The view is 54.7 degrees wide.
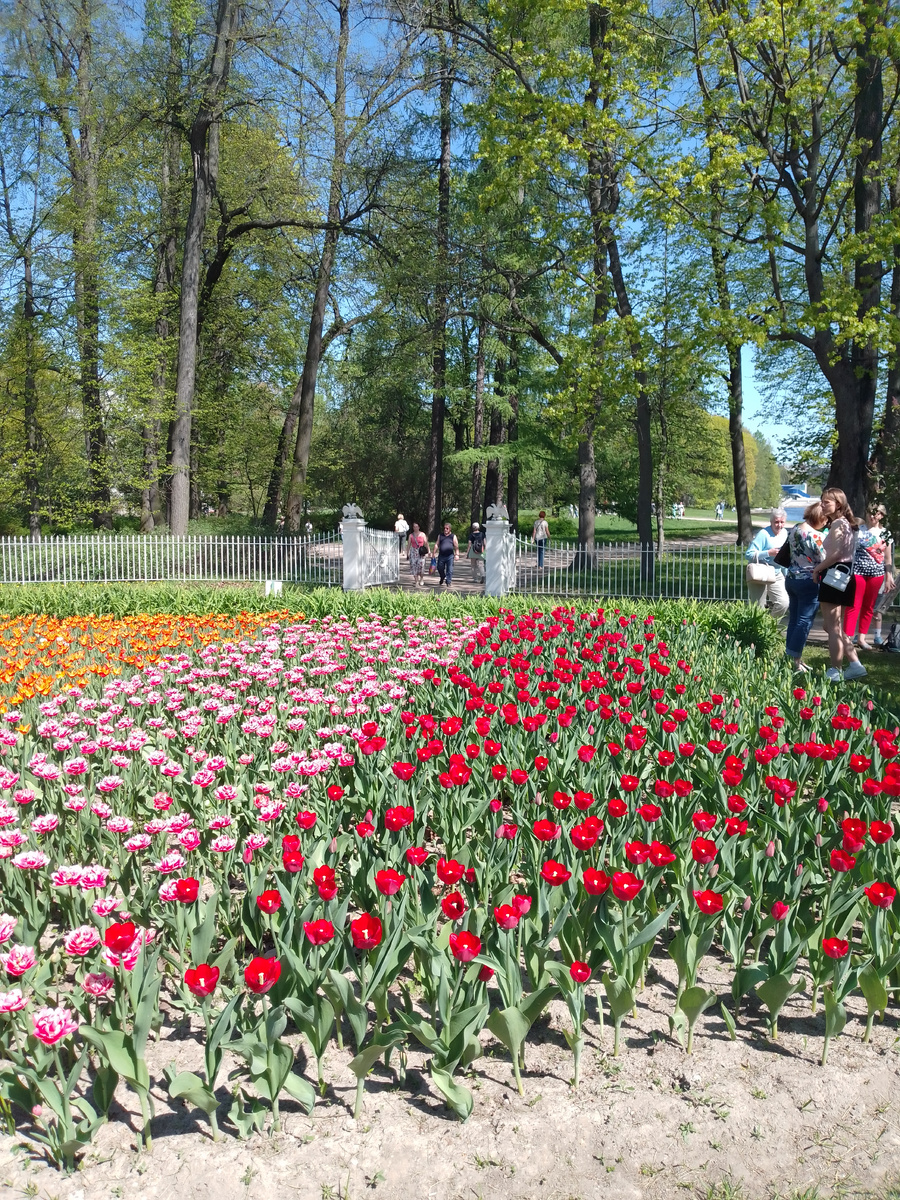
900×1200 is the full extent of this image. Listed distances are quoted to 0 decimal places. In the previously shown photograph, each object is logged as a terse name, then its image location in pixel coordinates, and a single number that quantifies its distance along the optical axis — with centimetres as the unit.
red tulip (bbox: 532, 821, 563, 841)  285
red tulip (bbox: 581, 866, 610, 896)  275
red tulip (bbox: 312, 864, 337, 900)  249
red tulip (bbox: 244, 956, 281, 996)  214
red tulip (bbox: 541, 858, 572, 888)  256
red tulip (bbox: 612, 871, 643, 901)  254
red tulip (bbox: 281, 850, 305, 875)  270
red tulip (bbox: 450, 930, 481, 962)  228
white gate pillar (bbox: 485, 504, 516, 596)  1477
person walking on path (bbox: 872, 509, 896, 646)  926
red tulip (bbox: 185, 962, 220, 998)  221
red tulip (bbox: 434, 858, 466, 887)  255
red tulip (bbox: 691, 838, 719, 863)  276
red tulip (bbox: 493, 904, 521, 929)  239
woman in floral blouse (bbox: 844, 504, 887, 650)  859
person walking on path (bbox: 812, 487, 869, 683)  711
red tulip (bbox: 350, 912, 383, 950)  232
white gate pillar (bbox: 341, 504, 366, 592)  1583
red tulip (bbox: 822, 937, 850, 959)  248
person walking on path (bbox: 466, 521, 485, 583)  1907
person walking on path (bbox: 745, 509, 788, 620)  898
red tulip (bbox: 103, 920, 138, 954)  224
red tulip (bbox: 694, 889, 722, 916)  252
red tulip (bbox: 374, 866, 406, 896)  249
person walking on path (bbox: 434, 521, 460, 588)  1714
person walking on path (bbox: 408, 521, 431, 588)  1792
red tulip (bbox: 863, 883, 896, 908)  256
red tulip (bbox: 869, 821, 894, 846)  295
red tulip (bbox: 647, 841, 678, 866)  274
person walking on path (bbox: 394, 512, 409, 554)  2175
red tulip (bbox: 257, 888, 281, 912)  248
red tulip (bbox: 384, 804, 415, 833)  297
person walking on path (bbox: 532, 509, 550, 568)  1886
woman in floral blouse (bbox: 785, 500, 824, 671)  747
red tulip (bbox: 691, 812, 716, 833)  297
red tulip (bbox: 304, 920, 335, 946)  239
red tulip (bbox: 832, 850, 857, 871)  279
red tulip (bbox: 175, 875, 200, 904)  255
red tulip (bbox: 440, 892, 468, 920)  239
